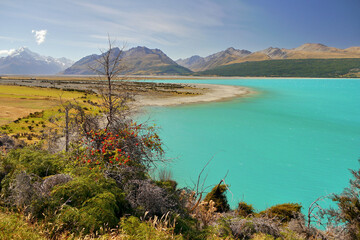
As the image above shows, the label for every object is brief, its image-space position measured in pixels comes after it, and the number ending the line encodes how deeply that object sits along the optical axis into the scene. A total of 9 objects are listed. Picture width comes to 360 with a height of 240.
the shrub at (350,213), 7.61
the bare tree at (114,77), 9.12
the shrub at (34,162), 6.85
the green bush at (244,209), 9.70
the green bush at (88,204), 4.61
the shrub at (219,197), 10.16
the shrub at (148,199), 6.18
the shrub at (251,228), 6.65
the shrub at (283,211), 9.52
